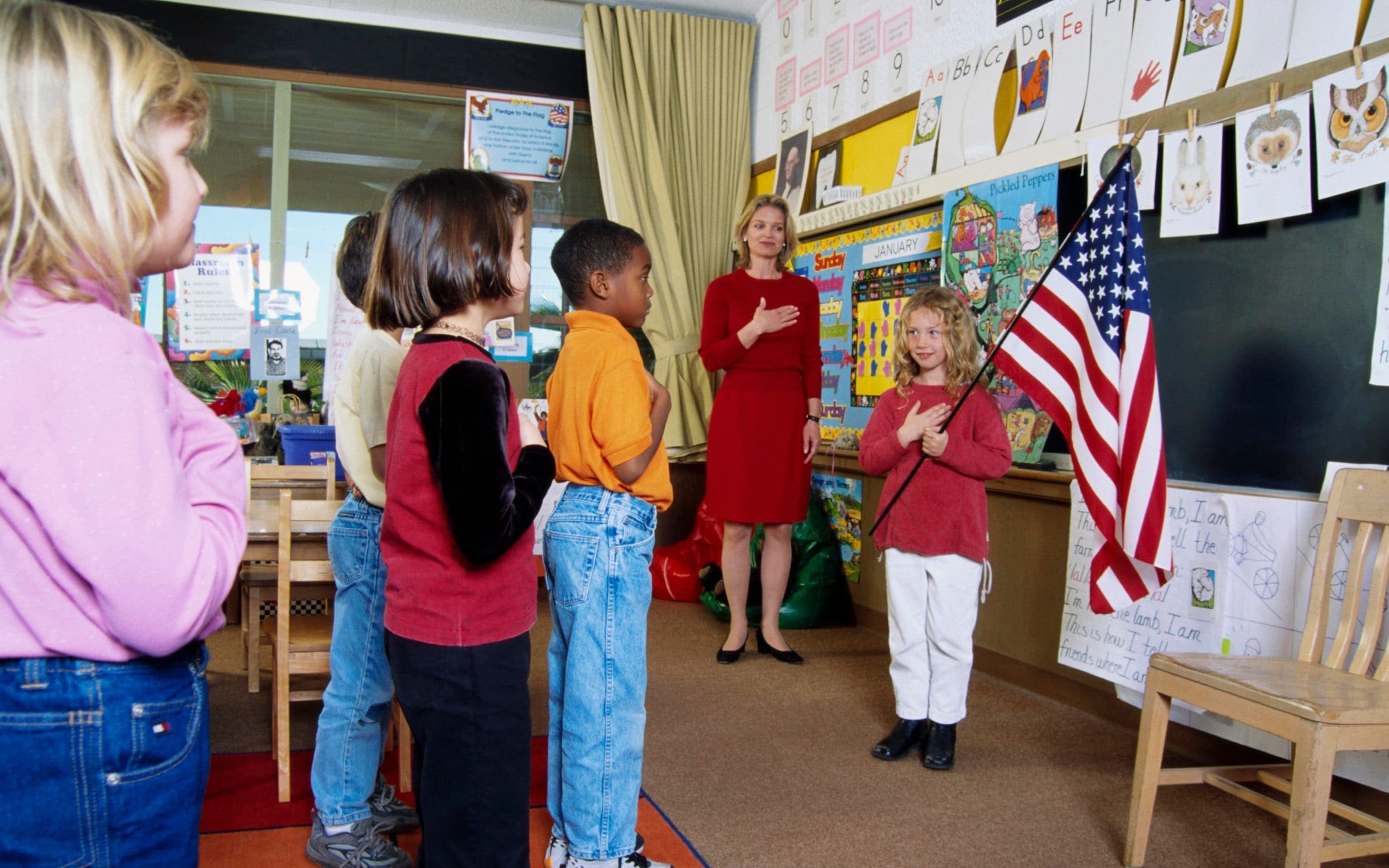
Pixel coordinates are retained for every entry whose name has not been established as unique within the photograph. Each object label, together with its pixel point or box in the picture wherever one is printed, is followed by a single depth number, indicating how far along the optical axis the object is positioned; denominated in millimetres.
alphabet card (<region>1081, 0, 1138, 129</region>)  2822
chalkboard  2213
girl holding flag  2447
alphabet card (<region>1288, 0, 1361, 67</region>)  2201
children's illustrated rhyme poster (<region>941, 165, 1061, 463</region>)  3090
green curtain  5004
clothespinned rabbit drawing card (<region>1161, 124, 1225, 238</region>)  2529
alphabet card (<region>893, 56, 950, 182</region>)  3643
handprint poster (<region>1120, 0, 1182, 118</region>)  2678
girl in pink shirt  692
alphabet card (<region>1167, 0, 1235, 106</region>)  2510
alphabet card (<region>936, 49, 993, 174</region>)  3480
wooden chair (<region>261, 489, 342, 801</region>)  2246
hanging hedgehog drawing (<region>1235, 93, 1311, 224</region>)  2305
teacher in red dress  3498
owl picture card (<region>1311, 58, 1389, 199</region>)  2125
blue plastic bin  3850
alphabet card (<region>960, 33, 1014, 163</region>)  3328
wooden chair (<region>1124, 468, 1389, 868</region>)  1582
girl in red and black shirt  1251
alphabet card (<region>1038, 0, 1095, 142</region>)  2969
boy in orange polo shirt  1679
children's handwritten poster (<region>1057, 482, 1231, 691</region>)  2434
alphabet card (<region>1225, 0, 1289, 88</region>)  2357
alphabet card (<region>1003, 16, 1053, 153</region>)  3122
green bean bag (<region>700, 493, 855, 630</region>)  4035
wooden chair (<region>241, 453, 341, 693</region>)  3184
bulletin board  3771
